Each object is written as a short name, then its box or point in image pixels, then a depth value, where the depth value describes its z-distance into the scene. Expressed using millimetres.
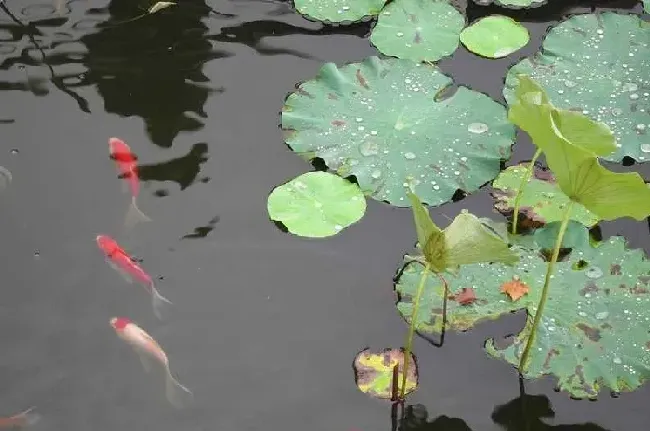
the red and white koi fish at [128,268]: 4941
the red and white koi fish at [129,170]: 5312
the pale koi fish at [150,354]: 4578
